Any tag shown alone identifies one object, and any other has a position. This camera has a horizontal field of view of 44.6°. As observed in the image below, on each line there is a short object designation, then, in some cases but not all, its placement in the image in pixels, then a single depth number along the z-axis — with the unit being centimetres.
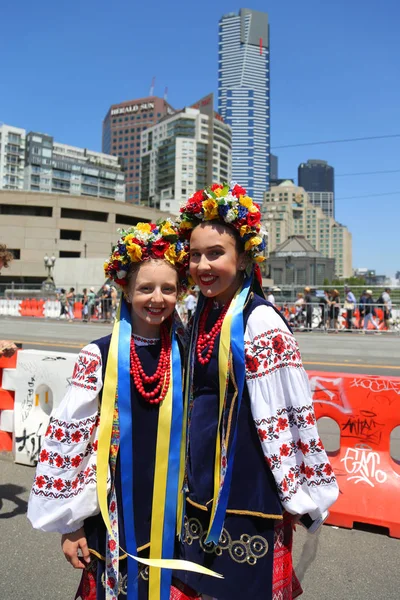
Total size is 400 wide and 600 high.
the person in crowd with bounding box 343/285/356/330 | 1898
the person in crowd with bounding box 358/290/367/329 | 1898
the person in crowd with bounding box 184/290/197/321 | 1835
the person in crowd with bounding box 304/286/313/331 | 1981
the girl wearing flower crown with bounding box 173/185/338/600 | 189
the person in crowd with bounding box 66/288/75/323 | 2809
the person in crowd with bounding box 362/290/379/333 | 1889
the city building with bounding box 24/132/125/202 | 13988
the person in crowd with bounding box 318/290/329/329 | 1945
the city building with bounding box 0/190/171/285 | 6325
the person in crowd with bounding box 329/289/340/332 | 1933
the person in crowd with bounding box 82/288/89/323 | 2667
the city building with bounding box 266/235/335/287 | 8319
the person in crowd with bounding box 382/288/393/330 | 1881
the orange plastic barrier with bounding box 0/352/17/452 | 522
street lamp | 3346
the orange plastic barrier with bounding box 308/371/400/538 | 367
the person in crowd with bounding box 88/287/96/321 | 2628
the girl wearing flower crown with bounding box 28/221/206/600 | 196
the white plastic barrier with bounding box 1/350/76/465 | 495
